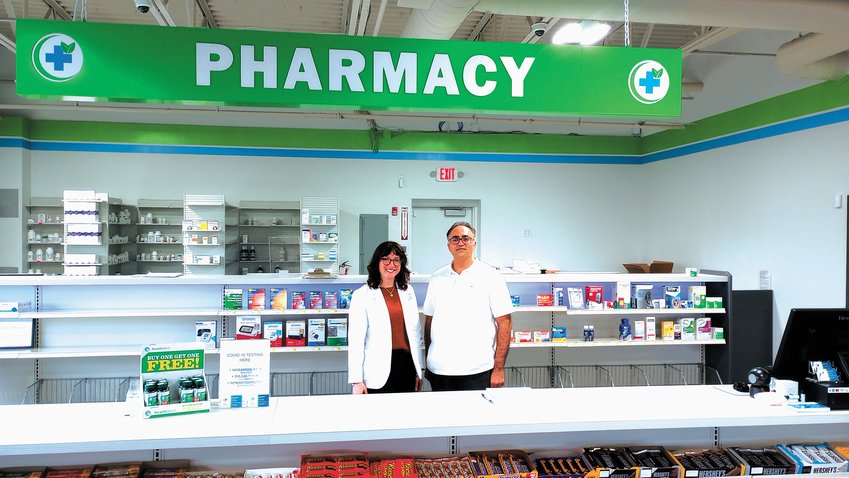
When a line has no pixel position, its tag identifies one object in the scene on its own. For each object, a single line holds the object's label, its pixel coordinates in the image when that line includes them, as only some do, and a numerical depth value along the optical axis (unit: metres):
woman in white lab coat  3.46
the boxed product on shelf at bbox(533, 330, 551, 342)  5.43
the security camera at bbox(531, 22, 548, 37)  6.38
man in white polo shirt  3.51
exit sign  10.71
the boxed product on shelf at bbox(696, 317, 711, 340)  5.71
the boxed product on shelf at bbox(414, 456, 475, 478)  2.38
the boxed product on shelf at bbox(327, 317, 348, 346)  5.19
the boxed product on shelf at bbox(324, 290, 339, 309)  5.22
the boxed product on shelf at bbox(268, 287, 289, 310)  5.17
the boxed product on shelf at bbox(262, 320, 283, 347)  5.11
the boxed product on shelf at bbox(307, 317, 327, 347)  5.16
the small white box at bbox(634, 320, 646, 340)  5.61
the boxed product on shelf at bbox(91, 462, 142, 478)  2.32
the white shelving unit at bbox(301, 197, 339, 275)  9.64
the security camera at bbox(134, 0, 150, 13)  5.42
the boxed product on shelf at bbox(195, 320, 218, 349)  5.11
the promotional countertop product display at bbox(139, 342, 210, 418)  2.40
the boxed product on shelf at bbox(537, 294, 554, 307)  5.45
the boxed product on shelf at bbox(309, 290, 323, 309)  5.19
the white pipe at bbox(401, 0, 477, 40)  4.70
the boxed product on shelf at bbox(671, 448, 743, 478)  2.47
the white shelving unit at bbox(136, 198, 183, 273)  10.05
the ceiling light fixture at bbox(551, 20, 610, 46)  5.37
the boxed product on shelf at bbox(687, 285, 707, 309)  5.71
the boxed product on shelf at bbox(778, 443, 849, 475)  2.54
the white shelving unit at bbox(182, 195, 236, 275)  9.37
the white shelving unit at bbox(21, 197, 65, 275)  9.56
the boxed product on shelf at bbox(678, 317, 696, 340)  5.69
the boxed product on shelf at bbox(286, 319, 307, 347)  5.15
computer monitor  2.75
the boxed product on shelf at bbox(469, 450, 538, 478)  2.38
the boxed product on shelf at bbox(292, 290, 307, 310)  5.15
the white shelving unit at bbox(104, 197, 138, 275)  9.41
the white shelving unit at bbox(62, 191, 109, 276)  8.90
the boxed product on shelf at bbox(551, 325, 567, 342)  5.45
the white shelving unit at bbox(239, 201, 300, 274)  10.32
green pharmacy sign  2.72
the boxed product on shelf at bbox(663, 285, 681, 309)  5.72
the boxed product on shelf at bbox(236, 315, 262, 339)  5.07
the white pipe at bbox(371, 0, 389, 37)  6.07
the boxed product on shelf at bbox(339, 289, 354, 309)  5.24
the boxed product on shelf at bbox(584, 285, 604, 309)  5.54
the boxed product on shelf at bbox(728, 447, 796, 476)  2.51
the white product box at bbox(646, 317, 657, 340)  5.63
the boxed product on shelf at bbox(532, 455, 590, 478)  2.41
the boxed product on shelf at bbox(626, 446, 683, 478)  2.45
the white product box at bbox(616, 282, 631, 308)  5.59
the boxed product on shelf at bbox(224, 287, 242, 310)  5.09
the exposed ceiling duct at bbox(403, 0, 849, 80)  4.76
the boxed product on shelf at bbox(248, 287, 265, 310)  5.14
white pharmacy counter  2.21
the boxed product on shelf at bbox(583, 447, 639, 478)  2.41
